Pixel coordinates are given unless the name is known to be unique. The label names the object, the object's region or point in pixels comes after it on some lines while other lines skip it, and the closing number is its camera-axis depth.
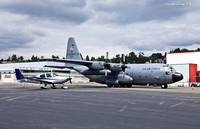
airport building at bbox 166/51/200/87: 47.87
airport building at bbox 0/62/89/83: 64.69
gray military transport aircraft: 31.78
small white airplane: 31.07
